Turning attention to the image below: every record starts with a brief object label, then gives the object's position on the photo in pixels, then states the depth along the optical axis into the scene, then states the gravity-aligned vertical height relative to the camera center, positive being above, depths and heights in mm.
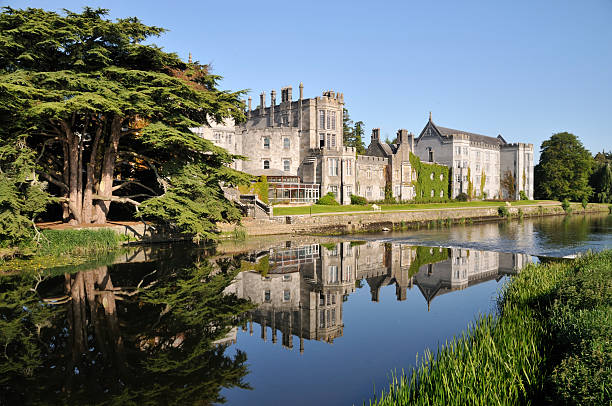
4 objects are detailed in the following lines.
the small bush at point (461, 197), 55741 +404
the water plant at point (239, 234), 24797 -1943
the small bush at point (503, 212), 45934 -1199
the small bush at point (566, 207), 53625 -764
